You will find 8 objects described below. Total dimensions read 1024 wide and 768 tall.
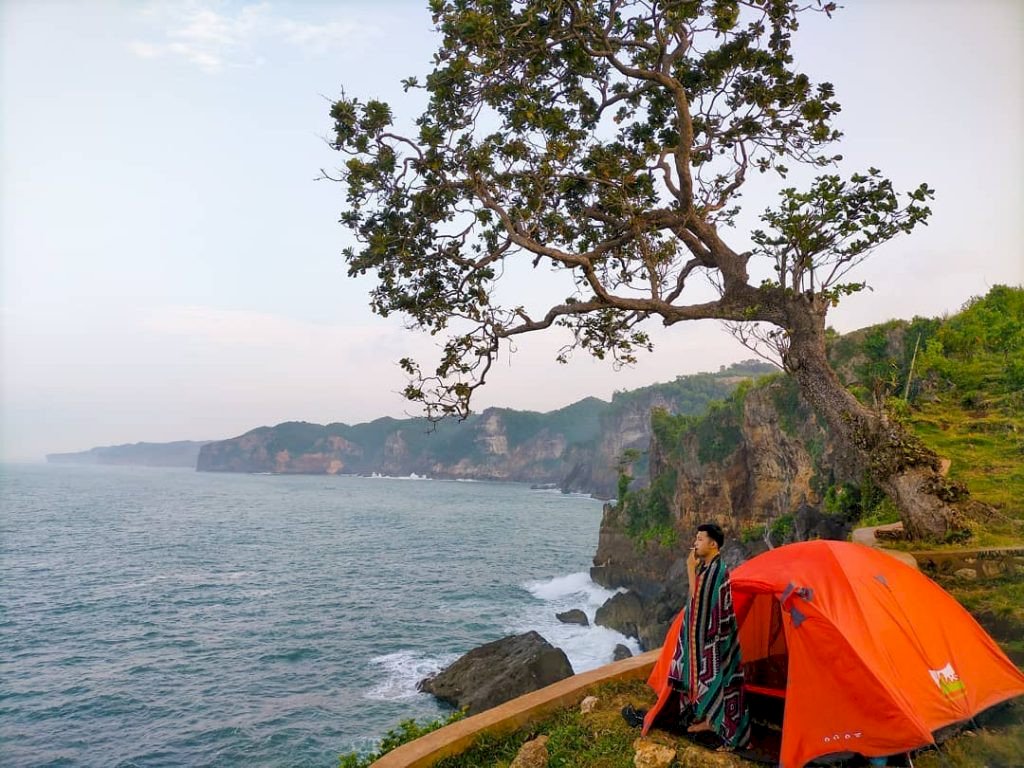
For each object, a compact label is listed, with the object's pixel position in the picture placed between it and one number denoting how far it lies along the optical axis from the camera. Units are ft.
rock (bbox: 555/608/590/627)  97.30
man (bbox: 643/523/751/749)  15.76
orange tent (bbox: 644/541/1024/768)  14.23
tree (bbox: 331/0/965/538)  26.99
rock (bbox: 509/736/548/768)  15.98
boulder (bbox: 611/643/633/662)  79.58
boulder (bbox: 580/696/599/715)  18.57
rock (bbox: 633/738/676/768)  14.84
